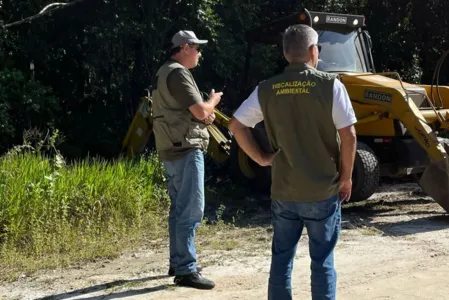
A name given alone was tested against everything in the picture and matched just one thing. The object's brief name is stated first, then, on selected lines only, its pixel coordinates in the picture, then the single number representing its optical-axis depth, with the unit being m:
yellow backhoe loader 7.34
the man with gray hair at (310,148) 3.55
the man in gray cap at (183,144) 4.89
